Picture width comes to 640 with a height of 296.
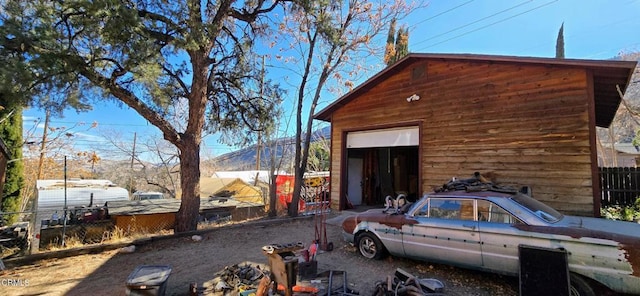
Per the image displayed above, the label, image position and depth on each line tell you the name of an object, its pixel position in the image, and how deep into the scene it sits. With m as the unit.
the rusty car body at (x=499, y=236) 3.30
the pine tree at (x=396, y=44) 14.52
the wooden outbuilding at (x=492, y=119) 5.88
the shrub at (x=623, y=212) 6.89
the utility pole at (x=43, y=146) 17.03
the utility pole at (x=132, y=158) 23.23
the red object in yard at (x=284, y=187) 16.47
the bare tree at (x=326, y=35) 9.81
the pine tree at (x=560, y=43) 19.95
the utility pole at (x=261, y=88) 10.53
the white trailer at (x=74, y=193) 15.20
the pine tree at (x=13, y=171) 12.84
